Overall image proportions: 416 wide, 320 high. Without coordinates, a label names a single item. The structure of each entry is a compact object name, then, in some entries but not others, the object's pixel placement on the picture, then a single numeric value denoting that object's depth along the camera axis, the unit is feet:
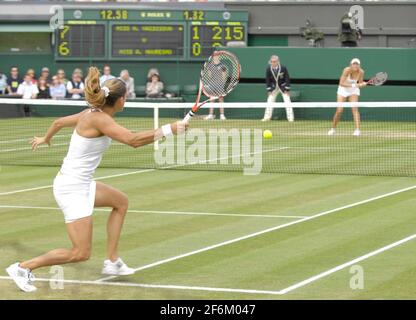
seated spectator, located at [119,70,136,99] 104.99
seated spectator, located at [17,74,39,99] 107.65
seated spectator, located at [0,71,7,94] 110.73
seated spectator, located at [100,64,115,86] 107.00
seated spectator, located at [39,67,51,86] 109.81
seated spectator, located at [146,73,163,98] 110.26
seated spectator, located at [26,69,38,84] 108.98
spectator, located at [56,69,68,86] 108.47
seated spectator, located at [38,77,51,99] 109.29
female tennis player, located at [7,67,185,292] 30.71
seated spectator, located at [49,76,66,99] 108.37
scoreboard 110.42
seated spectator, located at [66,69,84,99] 107.76
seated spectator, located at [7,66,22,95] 111.34
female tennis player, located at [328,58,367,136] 84.02
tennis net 65.31
